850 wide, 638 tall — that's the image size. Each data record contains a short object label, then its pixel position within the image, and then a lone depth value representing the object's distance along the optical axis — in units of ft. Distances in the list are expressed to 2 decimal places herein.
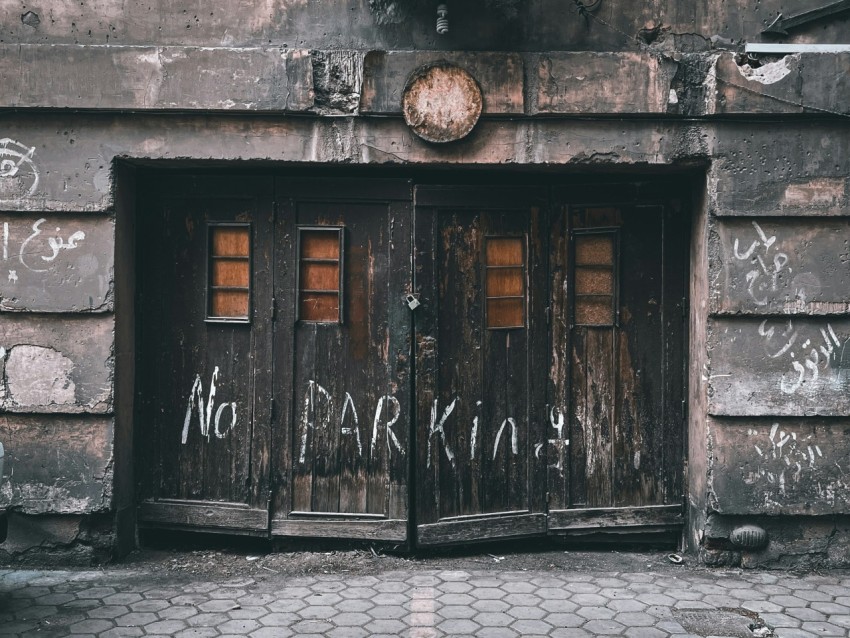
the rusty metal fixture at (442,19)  17.26
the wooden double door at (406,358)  18.48
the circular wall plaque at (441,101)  17.58
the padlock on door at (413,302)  18.20
